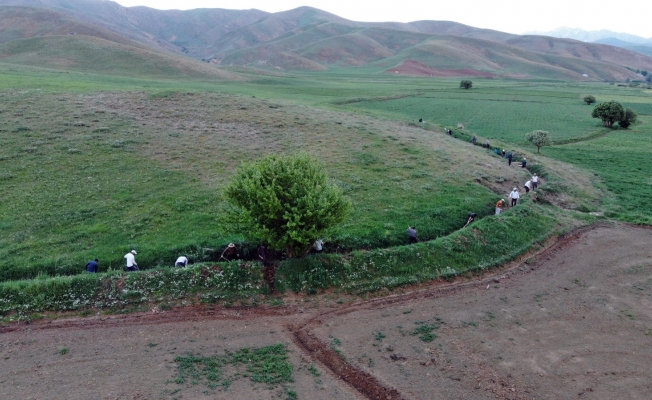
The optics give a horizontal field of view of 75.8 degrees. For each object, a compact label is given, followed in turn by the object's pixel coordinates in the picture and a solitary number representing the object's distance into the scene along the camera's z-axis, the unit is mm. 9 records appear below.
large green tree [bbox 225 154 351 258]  21000
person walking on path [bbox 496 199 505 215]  31266
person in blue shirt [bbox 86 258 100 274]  21828
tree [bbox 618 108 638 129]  67562
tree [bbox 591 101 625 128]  67062
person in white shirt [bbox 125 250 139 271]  22344
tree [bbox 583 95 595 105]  95438
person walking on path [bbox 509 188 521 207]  32844
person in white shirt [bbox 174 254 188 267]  22828
